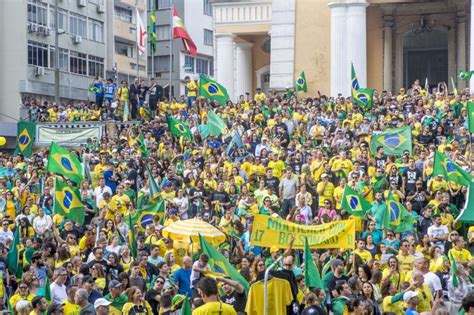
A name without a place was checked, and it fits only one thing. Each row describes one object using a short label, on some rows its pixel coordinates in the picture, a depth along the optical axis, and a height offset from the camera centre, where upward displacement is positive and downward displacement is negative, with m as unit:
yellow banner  16.11 -1.56
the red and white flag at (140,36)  53.47 +3.81
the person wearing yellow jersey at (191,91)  35.66 +0.87
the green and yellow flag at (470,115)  24.66 +0.08
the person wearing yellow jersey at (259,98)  34.77 +0.64
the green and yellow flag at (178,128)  30.72 -0.20
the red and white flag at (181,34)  44.81 +3.25
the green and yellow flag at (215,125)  29.91 -0.13
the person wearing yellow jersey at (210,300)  10.24 -1.56
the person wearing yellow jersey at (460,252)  17.00 -1.94
